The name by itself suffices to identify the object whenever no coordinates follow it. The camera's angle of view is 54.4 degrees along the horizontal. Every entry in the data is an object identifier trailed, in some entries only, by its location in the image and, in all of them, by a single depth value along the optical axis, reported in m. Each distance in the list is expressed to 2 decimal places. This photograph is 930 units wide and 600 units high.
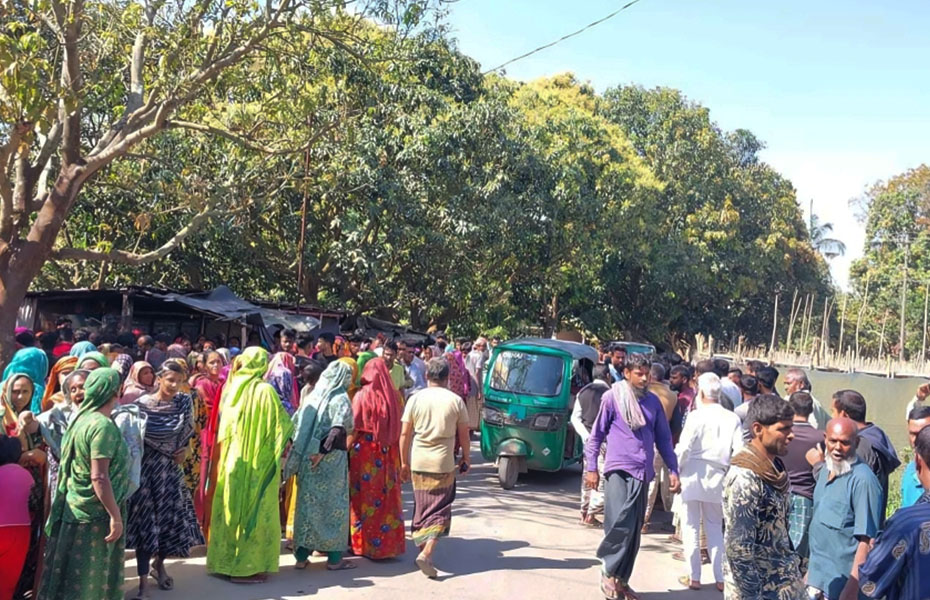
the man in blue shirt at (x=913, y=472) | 5.25
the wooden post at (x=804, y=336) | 31.02
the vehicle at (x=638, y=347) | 20.52
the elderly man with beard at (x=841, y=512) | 5.03
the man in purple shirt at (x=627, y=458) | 6.85
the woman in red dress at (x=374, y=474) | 7.73
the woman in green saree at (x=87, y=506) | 5.35
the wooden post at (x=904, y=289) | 31.53
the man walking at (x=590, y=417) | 9.66
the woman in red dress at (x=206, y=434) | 7.56
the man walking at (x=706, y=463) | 7.39
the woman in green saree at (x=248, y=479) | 6.85
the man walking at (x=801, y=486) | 6.27
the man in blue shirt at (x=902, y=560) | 3.47
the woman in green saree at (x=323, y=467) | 7.31
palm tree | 51.09
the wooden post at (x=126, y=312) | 16.30
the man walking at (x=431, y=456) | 7.34
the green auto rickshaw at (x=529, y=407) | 11.48
